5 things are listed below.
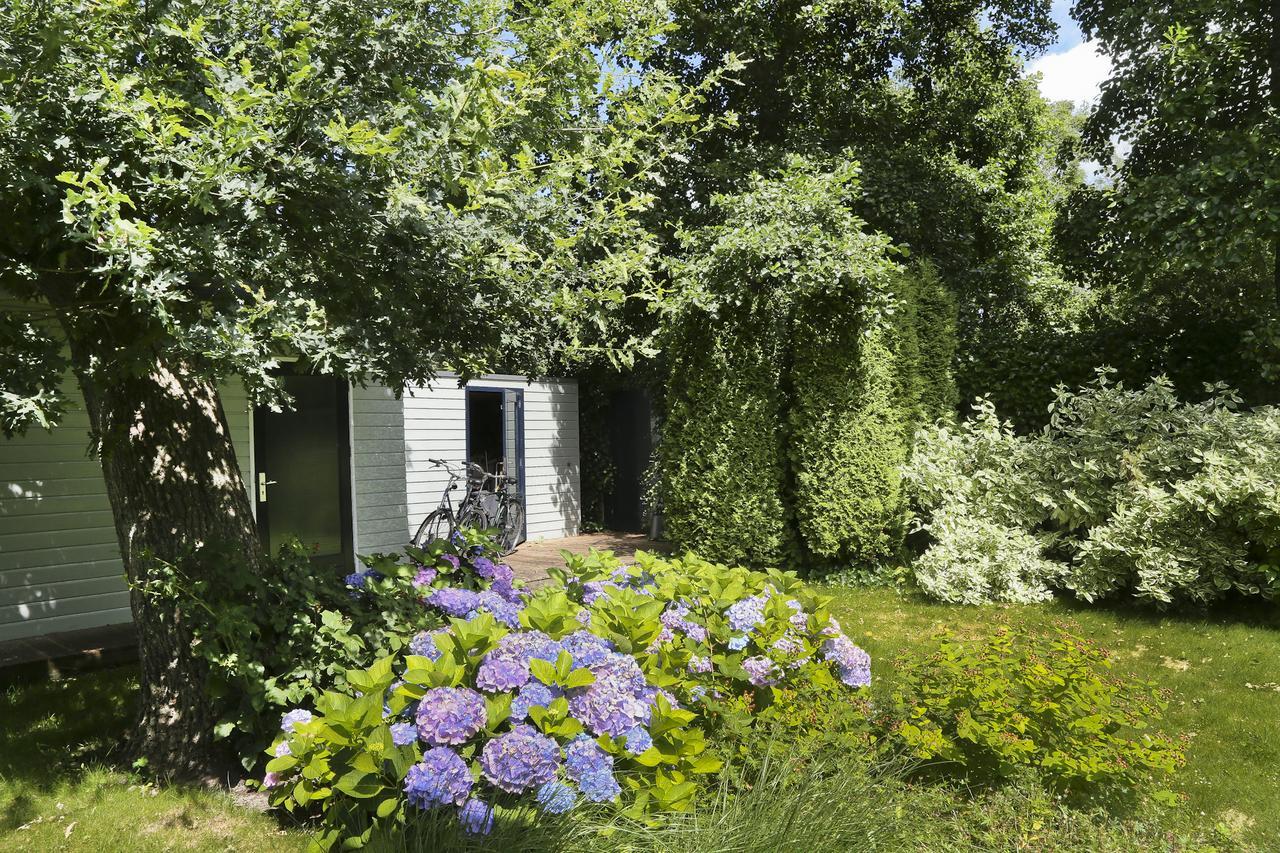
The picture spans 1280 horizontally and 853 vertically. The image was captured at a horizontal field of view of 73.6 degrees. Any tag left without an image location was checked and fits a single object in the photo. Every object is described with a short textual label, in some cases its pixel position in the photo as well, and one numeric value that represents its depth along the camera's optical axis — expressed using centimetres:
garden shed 569
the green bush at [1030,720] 290
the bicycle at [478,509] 849
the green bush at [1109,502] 612
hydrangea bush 245
